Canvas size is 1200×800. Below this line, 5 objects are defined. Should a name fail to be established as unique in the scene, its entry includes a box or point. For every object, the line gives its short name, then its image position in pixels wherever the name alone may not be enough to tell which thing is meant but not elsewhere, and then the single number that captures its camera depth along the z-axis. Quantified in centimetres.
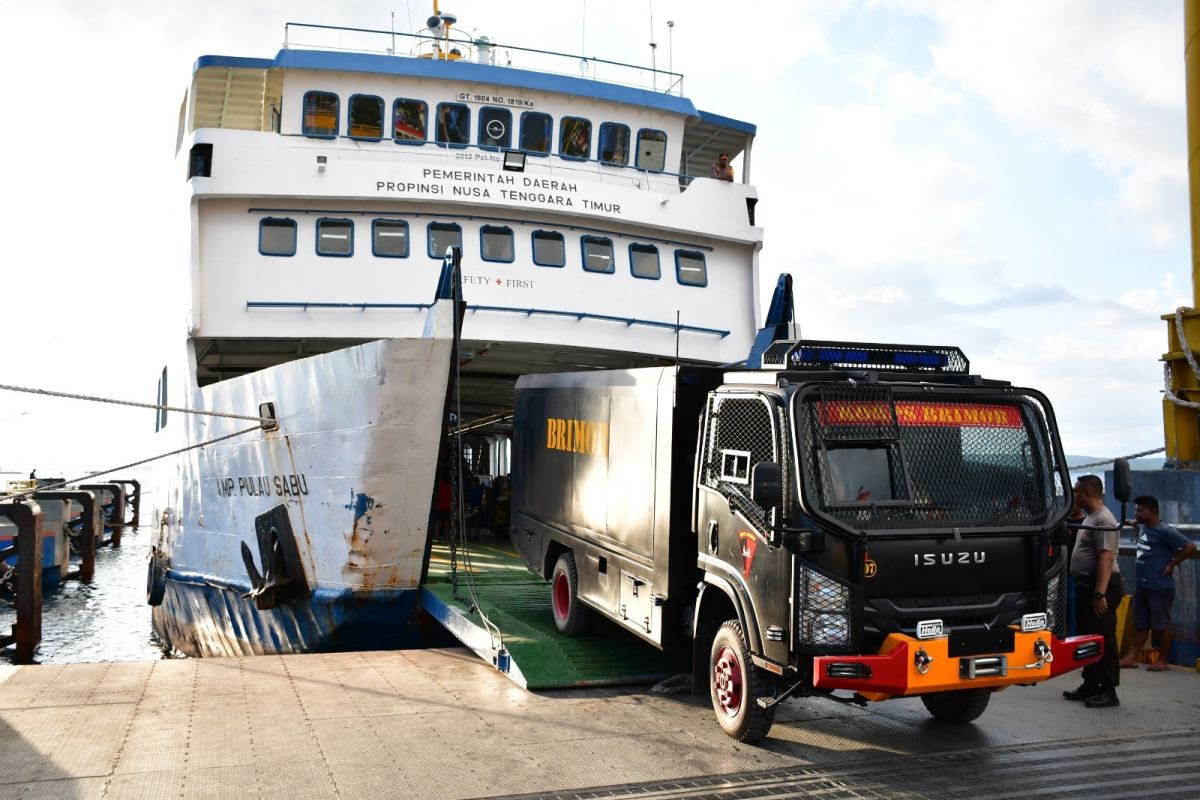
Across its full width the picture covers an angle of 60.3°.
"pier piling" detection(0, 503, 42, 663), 1307
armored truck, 538
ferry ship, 905
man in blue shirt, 756
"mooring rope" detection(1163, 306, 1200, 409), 993
